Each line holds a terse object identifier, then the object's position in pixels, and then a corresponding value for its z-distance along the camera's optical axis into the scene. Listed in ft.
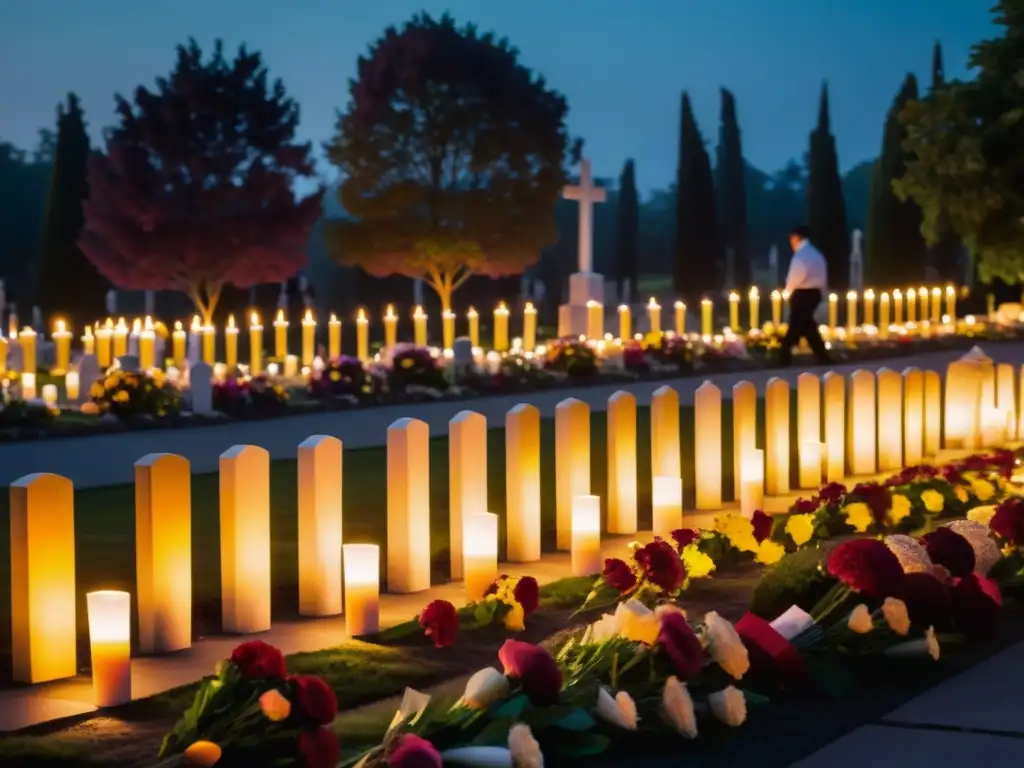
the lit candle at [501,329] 65.36
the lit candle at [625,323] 67.92
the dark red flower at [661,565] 19.10
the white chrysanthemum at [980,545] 21.39
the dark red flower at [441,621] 18.04
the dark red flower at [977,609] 19.27
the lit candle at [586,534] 23.59
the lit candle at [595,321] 68.95
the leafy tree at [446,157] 100.83
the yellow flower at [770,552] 23.42
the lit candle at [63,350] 62.34
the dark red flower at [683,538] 21.62
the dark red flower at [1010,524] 22.07
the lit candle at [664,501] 26.35
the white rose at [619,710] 14.94
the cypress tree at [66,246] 96.94
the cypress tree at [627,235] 147.33
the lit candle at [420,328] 62.80
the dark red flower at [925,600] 18.86
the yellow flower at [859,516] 25.73
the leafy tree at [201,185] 82.74
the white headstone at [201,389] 45.49
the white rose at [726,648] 16.26
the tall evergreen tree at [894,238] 119.44
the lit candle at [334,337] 61.57
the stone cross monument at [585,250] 75.41
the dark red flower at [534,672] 14.96
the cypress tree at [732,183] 150.41
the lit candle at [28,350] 57.21
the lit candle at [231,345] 59.36
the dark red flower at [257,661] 13.93
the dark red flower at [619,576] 18.71
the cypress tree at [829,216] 127.54
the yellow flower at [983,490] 28.63
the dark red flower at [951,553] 20.18
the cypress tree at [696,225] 127.24
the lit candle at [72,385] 50.29
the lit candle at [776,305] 79.36
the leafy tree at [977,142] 41.93
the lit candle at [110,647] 16.81
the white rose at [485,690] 14.80
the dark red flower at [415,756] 12.98
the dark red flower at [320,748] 13.24
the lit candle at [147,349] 54.39
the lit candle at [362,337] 62.80
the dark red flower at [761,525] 23.20
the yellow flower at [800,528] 23.89
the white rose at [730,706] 15.49
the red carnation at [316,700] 13.48
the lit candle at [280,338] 62.49
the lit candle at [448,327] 64.85
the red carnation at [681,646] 15.79
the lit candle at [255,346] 59.42
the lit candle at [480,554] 21.63
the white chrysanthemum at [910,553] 19.69
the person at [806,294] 61.72
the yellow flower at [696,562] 22.48
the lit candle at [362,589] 19.89
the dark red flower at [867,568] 18.07
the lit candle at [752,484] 28.76
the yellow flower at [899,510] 26.61
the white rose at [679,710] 15.02
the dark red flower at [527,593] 18.99
